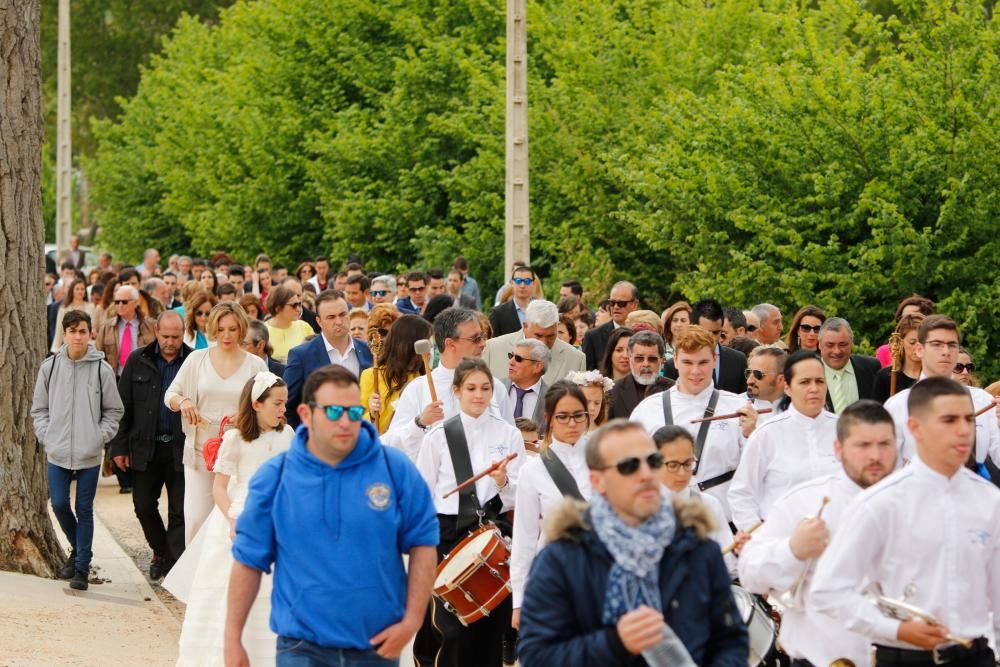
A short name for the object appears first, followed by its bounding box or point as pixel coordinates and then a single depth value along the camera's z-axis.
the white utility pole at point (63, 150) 34.31
